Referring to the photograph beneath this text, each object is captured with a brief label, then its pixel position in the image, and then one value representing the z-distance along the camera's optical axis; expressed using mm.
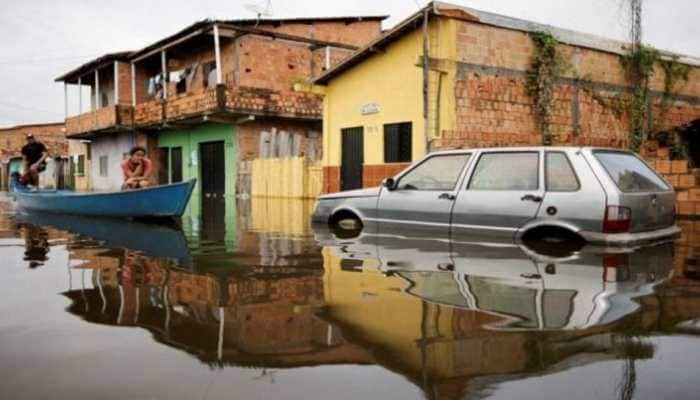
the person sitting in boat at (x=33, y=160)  16109
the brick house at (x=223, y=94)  22031
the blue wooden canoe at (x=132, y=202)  11008
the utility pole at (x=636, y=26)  17156
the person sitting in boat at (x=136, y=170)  12094
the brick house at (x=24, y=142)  40656
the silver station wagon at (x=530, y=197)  6117
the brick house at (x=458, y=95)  14219
